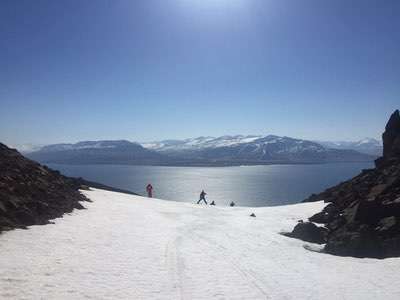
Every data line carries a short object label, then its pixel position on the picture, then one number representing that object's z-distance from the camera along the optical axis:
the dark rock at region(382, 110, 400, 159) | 49.06
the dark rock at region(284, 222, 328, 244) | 24.83
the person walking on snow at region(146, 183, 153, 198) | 54.25
